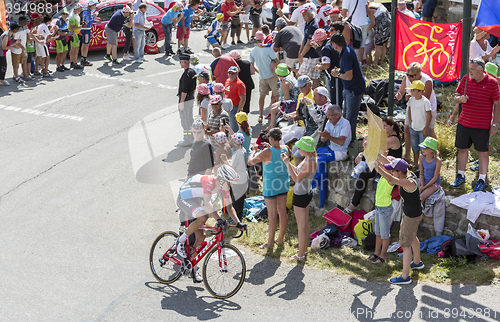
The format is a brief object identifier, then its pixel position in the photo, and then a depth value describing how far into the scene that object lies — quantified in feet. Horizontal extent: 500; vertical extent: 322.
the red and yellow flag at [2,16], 45.96
